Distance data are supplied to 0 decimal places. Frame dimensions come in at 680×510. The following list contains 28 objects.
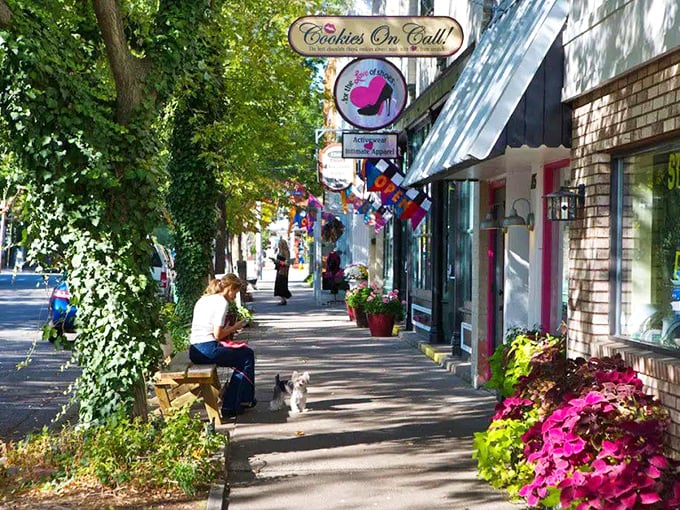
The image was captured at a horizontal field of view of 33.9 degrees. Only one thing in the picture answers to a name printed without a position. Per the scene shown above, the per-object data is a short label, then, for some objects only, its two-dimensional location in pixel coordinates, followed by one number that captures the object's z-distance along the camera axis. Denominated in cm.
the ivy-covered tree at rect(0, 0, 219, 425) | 843
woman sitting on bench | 1185
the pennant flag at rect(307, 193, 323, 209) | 3775
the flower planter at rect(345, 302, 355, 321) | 2805
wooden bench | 1096
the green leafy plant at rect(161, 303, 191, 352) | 1794
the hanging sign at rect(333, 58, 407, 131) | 1862
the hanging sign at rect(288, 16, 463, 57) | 1354
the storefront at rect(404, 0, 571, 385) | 912
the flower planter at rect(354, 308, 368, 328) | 2619
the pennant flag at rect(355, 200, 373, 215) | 2603
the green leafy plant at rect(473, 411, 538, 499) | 794
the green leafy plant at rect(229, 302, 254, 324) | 2252
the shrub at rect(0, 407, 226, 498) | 795
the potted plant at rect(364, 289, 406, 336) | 2311
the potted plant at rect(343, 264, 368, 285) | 3152
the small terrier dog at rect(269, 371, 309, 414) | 1192
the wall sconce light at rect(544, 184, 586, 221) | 870
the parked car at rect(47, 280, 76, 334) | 2084
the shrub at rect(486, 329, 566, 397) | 978
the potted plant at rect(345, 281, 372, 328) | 2590
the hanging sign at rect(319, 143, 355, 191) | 2972
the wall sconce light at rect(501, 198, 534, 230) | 1185
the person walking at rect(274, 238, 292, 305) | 3700
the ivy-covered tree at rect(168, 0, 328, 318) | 2011
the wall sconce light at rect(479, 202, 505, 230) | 1327
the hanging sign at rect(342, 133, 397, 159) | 2103
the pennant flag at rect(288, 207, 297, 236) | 5488
